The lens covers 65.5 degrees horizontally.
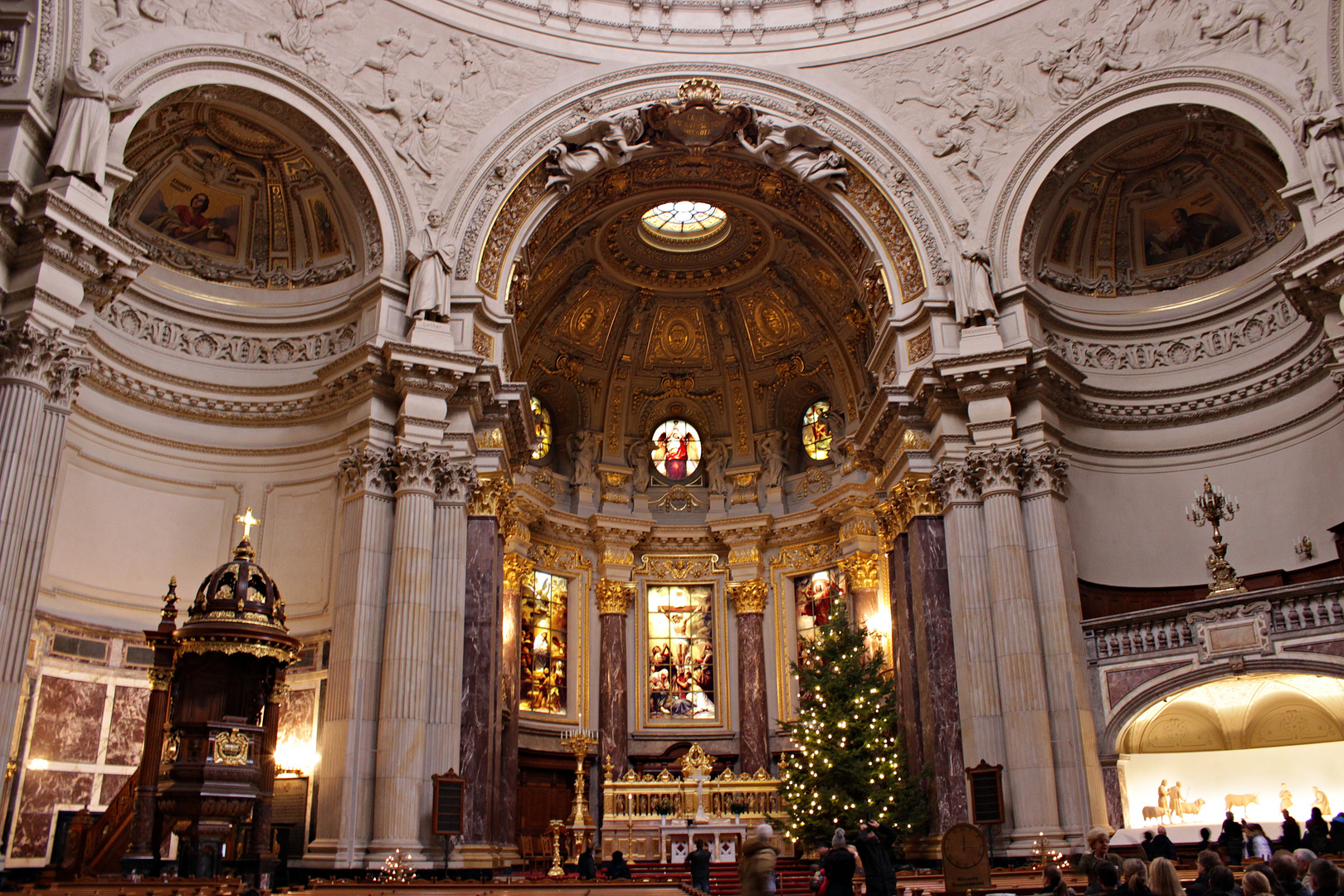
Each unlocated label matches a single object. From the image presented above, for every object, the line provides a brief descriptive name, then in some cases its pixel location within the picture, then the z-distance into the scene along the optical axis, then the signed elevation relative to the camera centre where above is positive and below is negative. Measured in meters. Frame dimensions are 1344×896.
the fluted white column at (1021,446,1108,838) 17.33 +2.45
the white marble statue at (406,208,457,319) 19.58 +9.58
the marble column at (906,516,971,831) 18.44 +2.21
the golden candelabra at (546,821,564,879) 19.34 -1.09
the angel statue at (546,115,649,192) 22.14 +13.26
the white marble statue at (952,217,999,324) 20.38 +9.47
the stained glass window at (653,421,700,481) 30.36 +9.53
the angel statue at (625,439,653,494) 29.81 +9.10
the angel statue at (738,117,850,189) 22.62 +13.37
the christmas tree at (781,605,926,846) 18.53 +0.74
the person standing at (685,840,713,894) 15.23 -1.01
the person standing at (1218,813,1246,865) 11.65 -0.57
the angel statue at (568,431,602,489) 29.00 +8.96
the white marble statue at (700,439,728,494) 29.78 +9.00
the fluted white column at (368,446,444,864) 16.69 +2.13
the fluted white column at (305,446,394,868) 16.66 +2.09
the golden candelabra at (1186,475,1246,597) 17.47 +4.53
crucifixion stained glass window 27.69 +3.65
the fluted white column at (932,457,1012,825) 18.12 +3.04
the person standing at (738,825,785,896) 7.63 -0.50
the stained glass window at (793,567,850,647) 27.08 +4.91
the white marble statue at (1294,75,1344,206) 17.25 +10.31
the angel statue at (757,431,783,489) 29.33 +9.02
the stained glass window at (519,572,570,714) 25.98 +3.60
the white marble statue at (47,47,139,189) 15.12 +9.43
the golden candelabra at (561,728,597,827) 22.31 +0.76
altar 21.12 -0.35
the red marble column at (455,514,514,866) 17.77 +1.81
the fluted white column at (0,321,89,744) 13.41 +4.29
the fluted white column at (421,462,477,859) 17.53 +2.83
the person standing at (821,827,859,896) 8.88 -0.62
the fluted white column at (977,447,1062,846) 17.27 +2.26
